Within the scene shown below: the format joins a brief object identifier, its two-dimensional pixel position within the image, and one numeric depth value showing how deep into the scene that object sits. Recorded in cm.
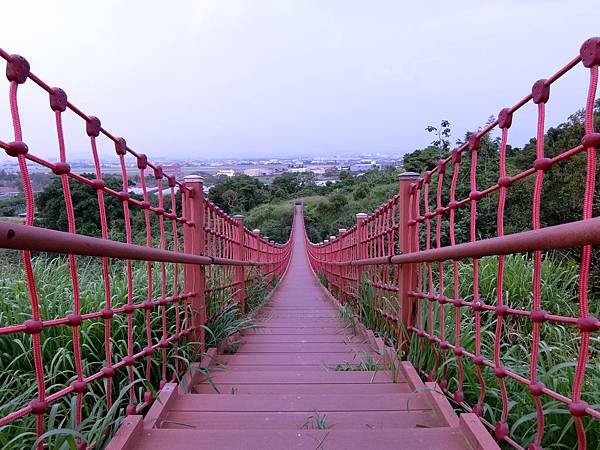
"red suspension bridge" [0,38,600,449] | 126
